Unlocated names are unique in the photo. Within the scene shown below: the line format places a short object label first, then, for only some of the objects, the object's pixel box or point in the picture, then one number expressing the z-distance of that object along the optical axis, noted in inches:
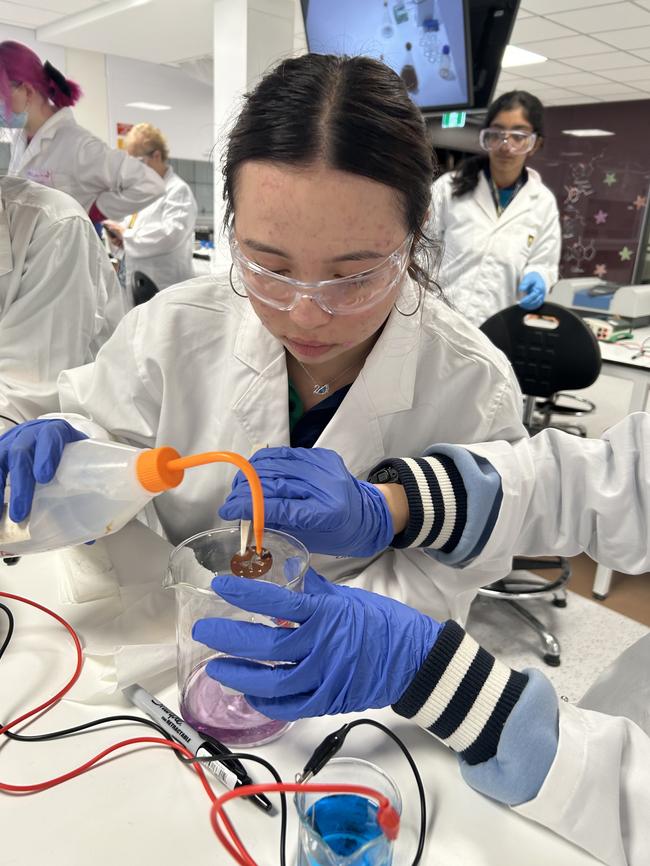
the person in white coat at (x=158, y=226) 173.8
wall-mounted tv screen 100.7
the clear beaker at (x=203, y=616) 27.6
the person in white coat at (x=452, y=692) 23.9
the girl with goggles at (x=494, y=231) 122.6
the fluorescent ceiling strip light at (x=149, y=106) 309.3
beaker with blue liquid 21.3
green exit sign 114.8
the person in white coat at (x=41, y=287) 61.2
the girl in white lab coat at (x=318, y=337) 32.5
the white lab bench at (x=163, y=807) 22.8
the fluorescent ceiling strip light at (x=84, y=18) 209.6
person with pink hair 84.7
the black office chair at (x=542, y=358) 88.2
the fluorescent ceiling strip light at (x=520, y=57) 228.2
